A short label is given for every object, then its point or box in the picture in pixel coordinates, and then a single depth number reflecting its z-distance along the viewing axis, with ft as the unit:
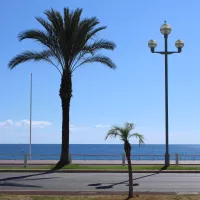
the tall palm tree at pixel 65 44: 89.76
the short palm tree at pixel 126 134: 44.21
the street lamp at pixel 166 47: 88.43
